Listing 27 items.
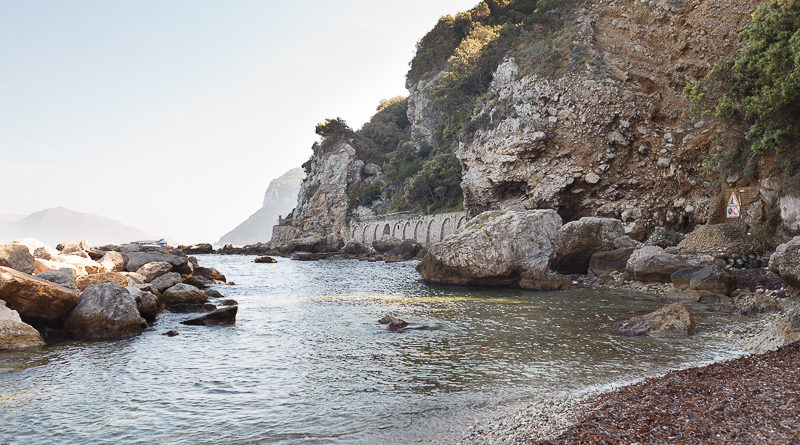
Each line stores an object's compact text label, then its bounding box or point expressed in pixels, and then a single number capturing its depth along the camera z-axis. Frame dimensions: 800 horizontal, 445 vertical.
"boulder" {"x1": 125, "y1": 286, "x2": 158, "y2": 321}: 15.23
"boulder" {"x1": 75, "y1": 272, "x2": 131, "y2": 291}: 16.22
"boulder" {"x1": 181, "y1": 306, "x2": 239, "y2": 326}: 15.25
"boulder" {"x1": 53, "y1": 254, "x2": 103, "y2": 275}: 18.38
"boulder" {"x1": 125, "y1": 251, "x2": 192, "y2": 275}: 22.15
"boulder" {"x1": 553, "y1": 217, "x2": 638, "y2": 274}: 24.80
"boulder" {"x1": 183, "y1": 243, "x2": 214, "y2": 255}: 76.22
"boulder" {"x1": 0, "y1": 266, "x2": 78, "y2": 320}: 11.77
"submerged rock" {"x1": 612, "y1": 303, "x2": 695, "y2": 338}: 11.52
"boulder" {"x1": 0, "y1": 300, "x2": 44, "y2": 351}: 11.05
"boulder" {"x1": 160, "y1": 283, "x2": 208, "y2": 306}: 18.69
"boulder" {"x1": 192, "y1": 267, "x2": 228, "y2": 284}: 29.28
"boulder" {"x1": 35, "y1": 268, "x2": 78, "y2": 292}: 13.62
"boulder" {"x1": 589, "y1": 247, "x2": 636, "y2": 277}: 23.60
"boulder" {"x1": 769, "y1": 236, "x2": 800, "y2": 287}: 13.00
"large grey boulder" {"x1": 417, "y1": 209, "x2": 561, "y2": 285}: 22.92
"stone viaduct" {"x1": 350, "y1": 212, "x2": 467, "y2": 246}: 53.28
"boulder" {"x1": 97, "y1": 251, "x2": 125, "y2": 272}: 20.09
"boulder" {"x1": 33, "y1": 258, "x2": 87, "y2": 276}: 15.73
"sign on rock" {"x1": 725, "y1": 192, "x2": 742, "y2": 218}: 21.83
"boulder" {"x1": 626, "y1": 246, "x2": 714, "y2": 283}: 19.31
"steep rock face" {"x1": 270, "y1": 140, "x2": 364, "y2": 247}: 81.69
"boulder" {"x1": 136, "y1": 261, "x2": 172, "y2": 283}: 20.81
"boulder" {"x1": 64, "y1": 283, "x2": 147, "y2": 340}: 12.73
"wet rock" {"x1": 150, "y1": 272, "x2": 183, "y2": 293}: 19.48
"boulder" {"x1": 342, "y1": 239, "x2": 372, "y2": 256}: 62.12
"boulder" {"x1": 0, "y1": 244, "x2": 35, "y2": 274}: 13.70
